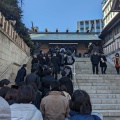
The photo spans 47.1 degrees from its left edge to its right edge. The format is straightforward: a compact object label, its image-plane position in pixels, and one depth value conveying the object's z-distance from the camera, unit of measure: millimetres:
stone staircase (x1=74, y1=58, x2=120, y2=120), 5214
